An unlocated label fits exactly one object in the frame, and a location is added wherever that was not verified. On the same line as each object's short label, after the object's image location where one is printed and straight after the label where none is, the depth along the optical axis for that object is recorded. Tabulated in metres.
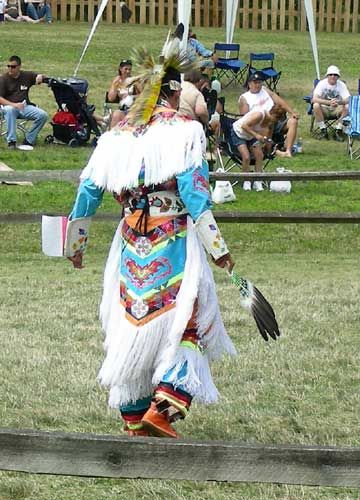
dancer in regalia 5.43
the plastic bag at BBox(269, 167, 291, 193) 15.30
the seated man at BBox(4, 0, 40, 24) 31.36
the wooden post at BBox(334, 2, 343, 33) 32.28
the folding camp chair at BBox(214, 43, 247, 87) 21.97
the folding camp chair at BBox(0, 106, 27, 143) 18.38
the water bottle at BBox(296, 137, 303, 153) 18.64
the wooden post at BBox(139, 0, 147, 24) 31.50
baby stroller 18.08
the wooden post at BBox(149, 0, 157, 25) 31.67
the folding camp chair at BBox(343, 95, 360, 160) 18.06
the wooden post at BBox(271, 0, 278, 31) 31.83
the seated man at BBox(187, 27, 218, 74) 19.32
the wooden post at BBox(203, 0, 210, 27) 31.75
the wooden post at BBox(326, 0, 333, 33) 32.28
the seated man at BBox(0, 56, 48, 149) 17.77
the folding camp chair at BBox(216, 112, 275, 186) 15.76
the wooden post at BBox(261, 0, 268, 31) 32.00
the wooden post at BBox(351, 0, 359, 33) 32.03
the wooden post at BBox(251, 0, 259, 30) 32.00
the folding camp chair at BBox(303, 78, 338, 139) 20.12
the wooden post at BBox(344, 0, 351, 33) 32.03
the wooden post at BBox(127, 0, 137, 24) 31.51
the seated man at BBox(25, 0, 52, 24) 31.55
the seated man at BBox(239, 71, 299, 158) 16.08
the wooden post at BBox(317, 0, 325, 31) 32.25
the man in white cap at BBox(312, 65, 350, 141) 19.41
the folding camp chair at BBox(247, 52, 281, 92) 20.75
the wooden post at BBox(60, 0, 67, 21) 31.98
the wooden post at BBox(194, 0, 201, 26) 31.64
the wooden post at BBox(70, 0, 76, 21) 31.84
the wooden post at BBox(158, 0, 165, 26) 31.55
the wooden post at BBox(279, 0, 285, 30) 31.78
